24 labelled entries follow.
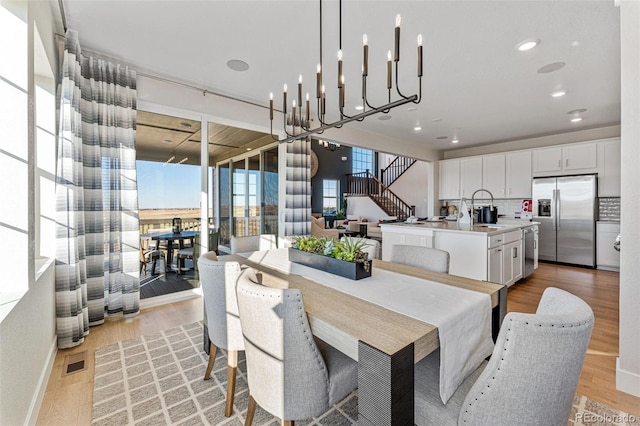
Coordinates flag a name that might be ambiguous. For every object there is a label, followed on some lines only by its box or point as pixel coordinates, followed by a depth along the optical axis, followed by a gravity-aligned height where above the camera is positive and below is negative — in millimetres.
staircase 10222 +697
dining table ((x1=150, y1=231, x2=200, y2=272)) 3693 -358
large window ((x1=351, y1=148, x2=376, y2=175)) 12553 +2313
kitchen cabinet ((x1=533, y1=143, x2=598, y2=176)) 5238 +998
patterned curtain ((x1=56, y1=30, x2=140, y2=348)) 2379 +139
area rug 1610 -1182
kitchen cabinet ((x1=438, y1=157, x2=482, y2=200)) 6711 +843
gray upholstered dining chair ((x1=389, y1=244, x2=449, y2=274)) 2075 -363
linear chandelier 1415 +738
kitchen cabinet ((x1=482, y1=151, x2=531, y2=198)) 5996 +814
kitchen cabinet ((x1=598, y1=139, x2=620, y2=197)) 4969 +757
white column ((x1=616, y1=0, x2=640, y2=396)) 1787 +55
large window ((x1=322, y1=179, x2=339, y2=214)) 11383 +630
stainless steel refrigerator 5145 -122
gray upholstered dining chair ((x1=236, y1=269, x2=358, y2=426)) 1099 -603
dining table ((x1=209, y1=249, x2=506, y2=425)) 947 -462
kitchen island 3410 -441
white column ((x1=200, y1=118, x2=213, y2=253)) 3582 +285
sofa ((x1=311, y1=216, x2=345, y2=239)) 6039 -448
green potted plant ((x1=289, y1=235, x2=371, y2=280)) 1793 -312
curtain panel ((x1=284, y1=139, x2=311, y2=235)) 4367 +356
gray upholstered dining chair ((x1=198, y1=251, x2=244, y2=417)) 1631 -570
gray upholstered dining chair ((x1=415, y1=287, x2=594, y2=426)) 839 -505
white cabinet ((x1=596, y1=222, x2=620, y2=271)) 4945 -626
